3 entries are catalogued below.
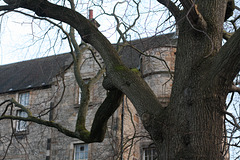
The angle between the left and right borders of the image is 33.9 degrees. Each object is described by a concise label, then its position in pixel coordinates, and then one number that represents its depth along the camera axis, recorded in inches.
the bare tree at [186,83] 183.2
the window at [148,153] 700.0
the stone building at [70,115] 682.2
